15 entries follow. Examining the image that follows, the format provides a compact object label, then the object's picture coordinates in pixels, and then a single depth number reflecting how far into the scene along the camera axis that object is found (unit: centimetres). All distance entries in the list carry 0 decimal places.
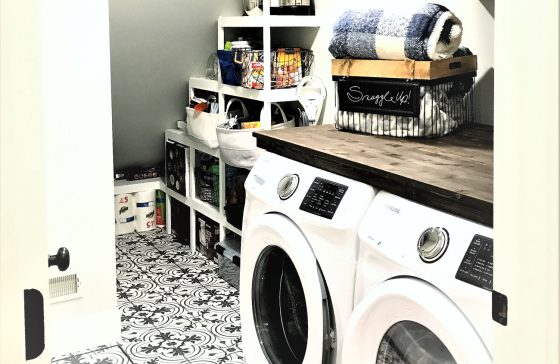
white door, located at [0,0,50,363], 68
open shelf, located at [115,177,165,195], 450
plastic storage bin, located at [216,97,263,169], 341
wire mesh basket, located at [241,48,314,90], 338
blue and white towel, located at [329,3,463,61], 226
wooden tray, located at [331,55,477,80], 226
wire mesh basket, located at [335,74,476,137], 228
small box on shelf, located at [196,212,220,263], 406
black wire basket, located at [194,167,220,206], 400
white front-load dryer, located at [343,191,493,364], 144
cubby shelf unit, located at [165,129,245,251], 385
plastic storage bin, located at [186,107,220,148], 378
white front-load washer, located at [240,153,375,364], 195
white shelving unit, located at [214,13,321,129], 335
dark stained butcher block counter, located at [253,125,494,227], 161
